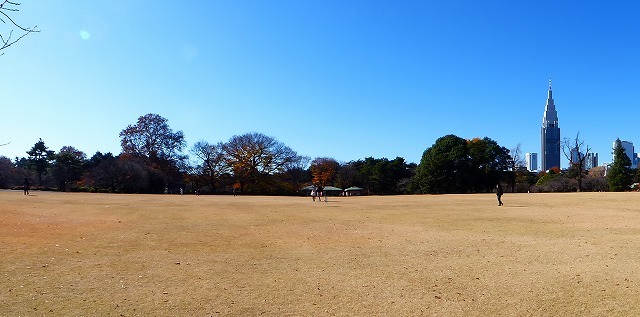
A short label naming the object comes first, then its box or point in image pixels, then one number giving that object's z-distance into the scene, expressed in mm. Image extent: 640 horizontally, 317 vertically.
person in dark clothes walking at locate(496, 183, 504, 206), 29203
